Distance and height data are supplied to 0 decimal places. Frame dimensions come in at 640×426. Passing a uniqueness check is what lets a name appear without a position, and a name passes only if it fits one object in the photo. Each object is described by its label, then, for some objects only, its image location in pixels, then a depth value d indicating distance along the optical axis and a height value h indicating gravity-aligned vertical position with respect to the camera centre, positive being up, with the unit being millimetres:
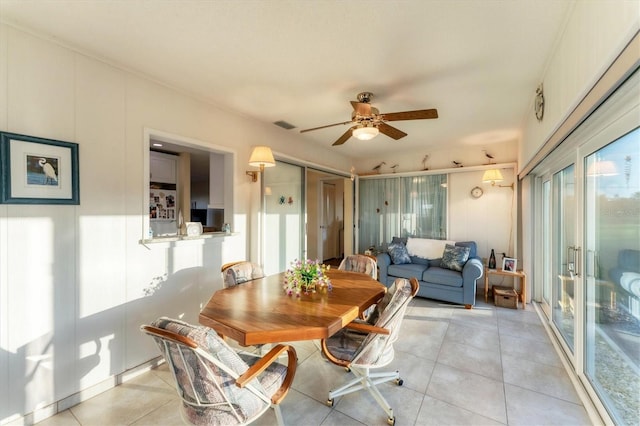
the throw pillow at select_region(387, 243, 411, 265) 4746 -759
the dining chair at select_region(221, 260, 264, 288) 2463 -594
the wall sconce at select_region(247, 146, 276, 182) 2771 +562
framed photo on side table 4051 -802
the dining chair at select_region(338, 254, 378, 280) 3053 -622
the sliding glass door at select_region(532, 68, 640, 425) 1509 -279
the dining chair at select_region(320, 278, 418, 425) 1750 -949
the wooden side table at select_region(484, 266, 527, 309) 3883 -984
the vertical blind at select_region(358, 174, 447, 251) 5090 +60
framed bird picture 1748 +289
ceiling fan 2248 +820
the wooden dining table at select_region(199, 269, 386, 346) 1505 -662
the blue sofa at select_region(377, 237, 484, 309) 3930 -1016
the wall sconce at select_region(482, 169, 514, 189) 4113 +555
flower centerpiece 2197 -561
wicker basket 3859 -1265
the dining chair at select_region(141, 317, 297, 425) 1186 -780
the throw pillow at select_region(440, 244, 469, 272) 4203 -735
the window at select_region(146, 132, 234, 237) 3275 +416
